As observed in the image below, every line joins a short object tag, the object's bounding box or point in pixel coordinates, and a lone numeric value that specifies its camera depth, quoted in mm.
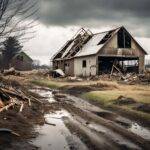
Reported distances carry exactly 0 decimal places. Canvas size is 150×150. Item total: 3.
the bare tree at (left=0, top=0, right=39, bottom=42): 14391
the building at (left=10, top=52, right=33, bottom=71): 86188
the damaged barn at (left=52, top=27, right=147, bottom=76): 49844
